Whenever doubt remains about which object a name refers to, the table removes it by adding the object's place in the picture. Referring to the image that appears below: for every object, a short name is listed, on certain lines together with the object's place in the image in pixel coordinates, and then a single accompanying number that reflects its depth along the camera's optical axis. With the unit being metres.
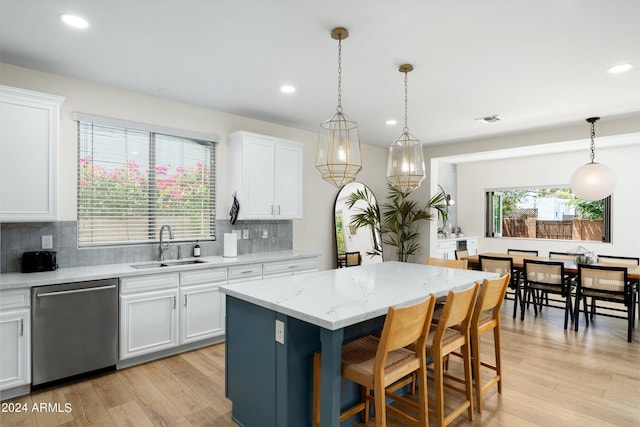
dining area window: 7.10
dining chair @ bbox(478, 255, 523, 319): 4.89
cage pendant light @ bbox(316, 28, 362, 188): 2.53
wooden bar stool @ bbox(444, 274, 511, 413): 2.54
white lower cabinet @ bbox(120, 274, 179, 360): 3.17
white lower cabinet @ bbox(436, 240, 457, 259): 6.74
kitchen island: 1.85
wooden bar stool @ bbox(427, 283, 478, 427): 2.17
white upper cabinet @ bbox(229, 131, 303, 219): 4.25
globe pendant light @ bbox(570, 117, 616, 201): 4.54
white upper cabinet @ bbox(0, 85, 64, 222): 2.73
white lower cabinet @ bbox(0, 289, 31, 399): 2.60
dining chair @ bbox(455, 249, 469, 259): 5.62
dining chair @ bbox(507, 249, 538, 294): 5.50
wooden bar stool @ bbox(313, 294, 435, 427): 1.81
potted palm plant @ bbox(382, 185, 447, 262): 6.14
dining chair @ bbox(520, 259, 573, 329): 4.45
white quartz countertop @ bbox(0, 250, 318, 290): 2.70
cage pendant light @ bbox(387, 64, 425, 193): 3.10
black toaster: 2.95
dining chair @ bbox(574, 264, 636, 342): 3.98
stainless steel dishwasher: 2.74
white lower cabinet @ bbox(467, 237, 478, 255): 8.02
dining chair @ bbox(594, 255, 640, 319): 4.82
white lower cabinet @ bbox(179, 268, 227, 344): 3.55
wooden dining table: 4.05
